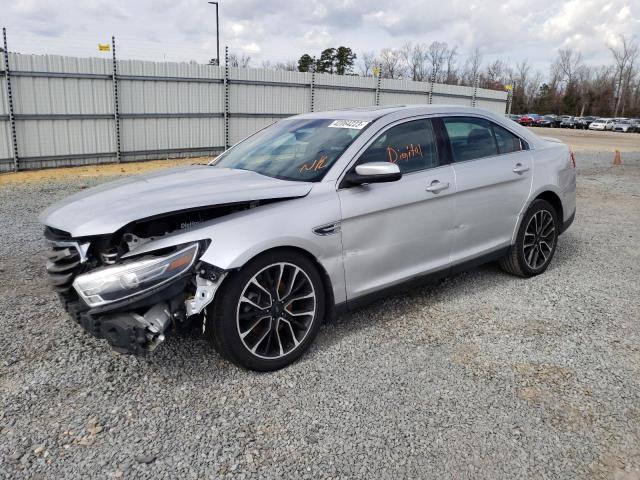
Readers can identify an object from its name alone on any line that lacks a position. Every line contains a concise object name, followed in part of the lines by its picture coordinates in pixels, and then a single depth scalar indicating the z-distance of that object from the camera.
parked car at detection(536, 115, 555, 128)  56.36
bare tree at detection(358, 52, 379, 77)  71.75
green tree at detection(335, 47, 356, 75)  70.75
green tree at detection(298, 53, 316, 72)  67.09
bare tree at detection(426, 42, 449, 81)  77.75
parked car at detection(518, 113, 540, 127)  54.53
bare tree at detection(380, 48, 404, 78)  62.20
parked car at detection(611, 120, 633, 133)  54.00
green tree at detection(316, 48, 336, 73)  71.38
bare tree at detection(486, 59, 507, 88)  88.79
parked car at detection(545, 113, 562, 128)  58.26
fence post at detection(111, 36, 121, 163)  12.46
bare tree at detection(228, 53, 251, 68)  34.10
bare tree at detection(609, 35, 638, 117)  82.42
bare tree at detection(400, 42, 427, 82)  75.06
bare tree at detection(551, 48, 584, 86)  91.32
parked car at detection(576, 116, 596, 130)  57.38
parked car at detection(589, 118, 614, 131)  55.62
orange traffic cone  16.41
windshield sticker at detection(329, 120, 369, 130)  3.87
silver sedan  2.88
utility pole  37.92
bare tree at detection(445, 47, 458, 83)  78.09
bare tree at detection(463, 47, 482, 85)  80.78
